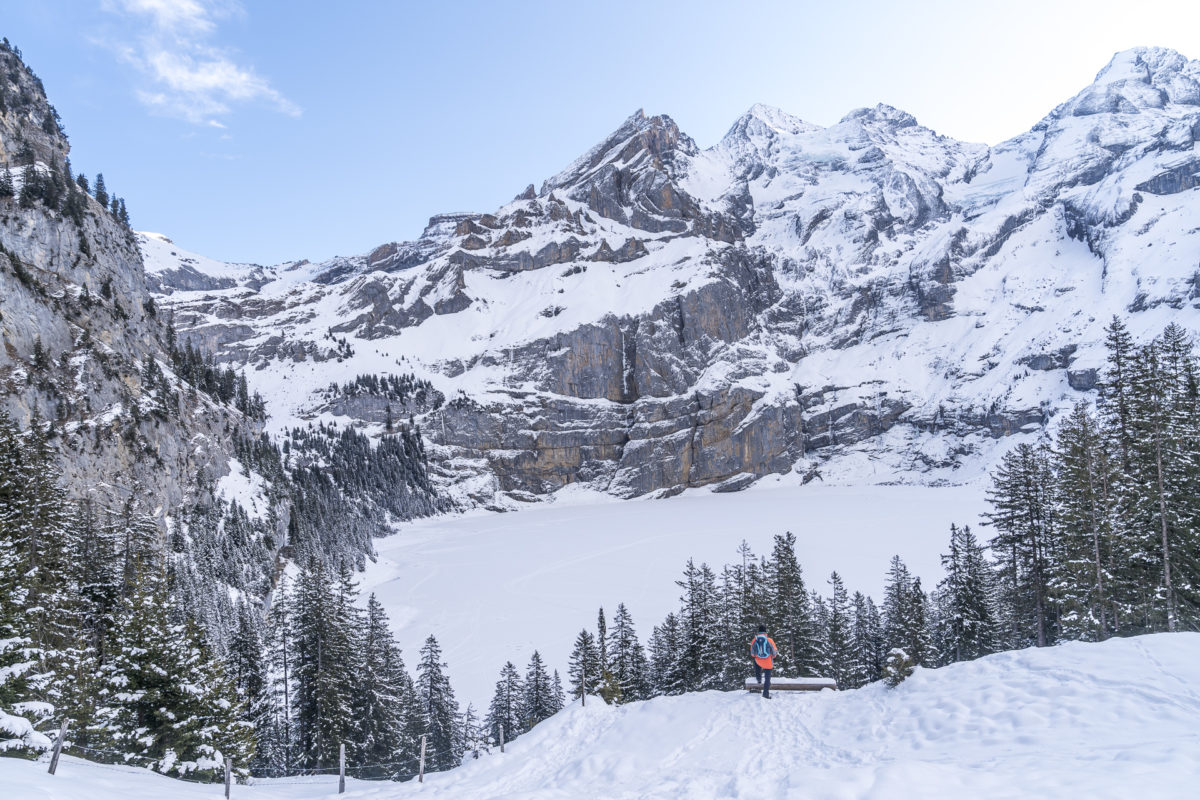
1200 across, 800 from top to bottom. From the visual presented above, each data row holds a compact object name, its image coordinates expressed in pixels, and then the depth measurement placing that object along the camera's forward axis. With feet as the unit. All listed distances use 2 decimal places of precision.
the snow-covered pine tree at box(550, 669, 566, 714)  124.88
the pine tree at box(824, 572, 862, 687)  125.49
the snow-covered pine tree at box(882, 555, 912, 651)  125.08
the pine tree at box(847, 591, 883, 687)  137.09
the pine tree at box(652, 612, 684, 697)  127.13
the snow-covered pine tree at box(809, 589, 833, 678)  119.96
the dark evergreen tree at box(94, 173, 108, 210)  272.00
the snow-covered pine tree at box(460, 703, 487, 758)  131.85
